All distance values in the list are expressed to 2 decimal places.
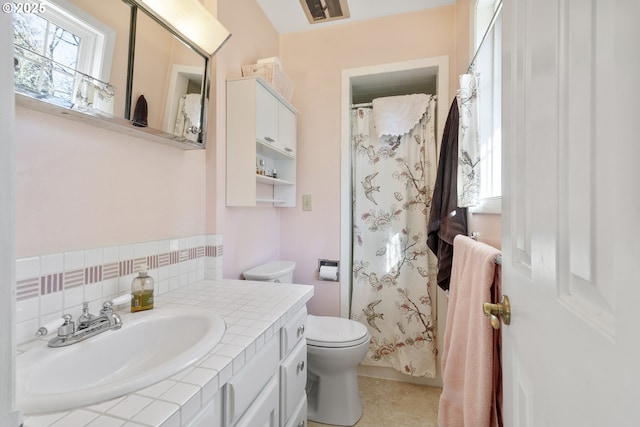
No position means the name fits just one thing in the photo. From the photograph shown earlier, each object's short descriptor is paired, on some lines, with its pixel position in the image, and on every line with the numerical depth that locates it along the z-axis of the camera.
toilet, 1.53
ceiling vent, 1.25
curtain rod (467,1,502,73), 1.12
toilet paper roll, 2.04
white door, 0.28
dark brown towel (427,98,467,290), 1.50
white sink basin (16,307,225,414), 0.52
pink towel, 0.87
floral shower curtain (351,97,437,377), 1.93
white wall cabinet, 1.47
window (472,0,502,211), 1.20
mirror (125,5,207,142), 0.99
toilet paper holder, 2.05
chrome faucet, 0.71
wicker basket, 1.64
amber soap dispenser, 0.96
